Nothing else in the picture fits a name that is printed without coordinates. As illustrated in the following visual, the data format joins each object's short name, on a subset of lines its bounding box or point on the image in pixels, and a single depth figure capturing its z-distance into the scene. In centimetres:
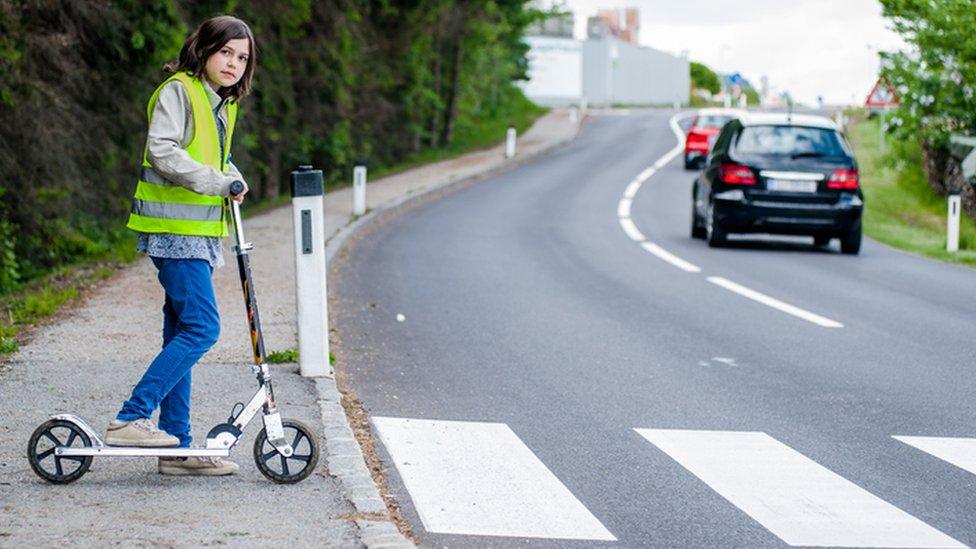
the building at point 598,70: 9900
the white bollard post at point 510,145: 4495
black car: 1941
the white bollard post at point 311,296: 878
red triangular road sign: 3266
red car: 4194
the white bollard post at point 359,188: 2412
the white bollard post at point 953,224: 2094
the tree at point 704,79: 13038
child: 607
